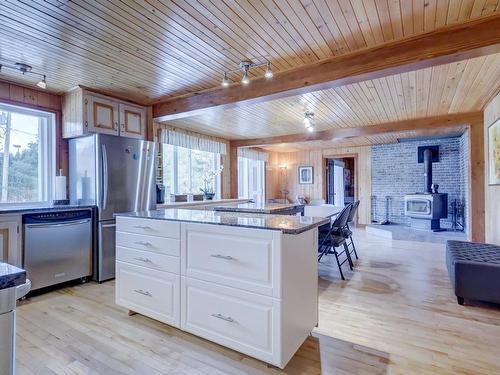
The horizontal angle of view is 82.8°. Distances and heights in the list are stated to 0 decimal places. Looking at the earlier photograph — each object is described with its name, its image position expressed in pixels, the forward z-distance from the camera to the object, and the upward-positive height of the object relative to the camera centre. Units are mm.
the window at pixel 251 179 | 8148 +240
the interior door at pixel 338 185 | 9375 +39
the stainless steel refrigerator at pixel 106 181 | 3473 +91
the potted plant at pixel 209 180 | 6177 +166
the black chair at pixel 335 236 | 3586 -641
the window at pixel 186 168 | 5398 +408
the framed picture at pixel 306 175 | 8984 +367
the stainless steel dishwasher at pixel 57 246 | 2992 -651
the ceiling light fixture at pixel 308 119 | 4329 +1031
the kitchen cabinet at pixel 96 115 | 3482 +952
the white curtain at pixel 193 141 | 5277 +952
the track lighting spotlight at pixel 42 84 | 3011 +1114
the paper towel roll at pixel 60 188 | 3602 +7
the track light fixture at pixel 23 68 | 2826 +1232
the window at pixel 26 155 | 3338 +413
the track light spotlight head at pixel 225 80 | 2894 +1128
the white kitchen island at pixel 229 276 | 1704 -619
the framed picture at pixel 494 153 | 3719 +433
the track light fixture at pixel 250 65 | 2730 +1219
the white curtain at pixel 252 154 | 7531 +927
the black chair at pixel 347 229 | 3878 -592
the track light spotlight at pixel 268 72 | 2662 +1075
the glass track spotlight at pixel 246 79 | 2730 +1045
